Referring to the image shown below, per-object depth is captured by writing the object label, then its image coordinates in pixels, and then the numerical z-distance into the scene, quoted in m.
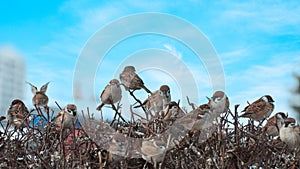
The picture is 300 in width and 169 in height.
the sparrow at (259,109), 7.52
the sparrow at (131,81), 6.35
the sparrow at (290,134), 5.79
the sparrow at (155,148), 4.45
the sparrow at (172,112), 5.33
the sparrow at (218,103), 5.27
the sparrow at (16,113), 6.05
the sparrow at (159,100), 6.34
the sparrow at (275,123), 6.28
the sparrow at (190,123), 4.88
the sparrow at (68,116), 5.78
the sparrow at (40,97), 7.14
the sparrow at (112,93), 6.06
